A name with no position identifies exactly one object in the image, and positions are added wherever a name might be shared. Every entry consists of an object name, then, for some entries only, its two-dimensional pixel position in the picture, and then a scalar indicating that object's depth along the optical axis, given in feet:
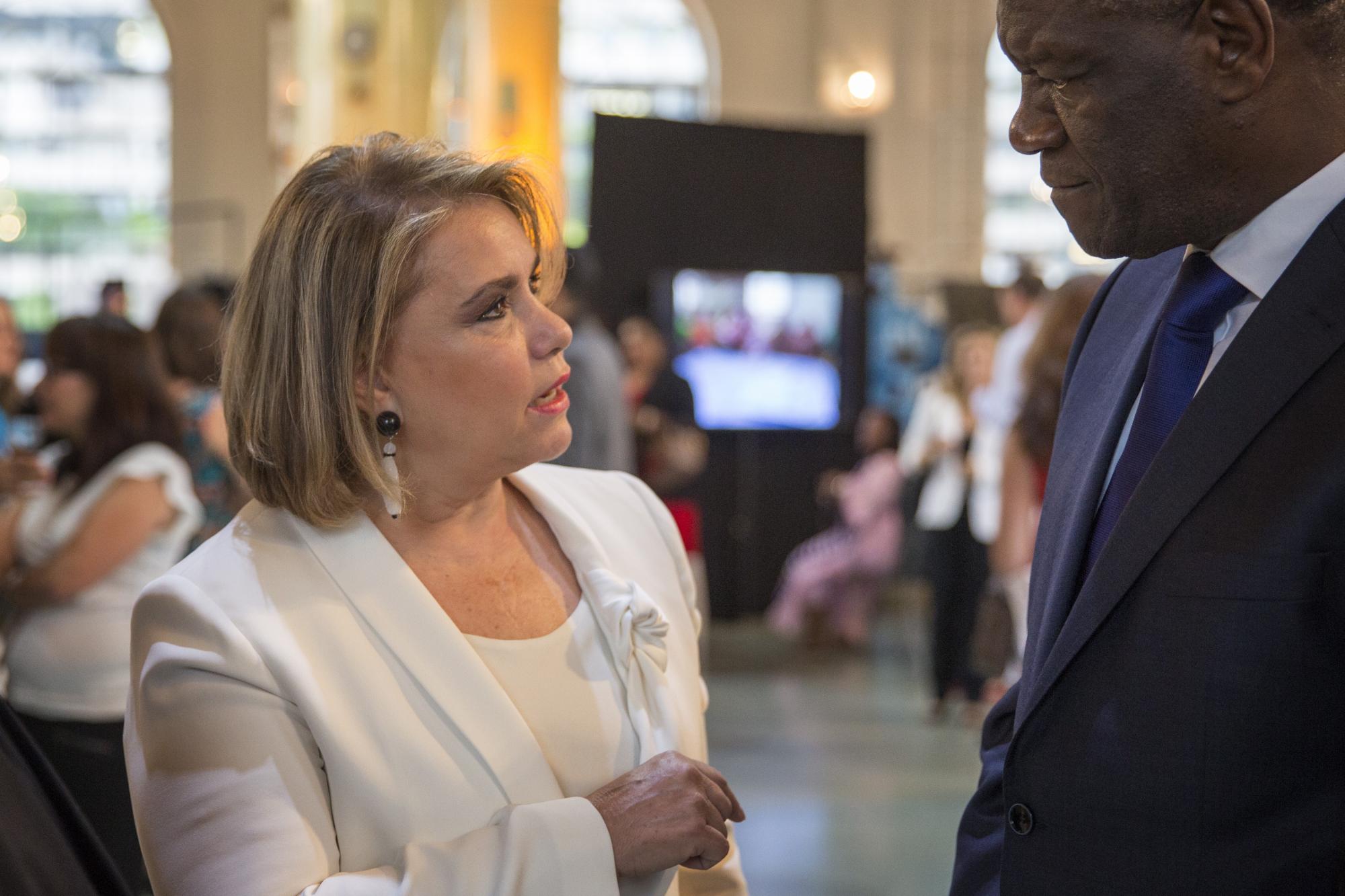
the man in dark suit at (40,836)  4.00
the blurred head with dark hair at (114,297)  24.21
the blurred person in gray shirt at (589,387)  14.76
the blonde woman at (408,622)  4.77
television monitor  29.53
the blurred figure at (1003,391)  17.35
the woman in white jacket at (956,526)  20.62
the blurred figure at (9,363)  14.89
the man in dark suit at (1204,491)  3.76
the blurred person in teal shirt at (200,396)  12.37
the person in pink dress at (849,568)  26.05
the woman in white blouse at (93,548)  10.27
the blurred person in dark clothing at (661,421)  21.02
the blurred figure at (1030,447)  13.50
